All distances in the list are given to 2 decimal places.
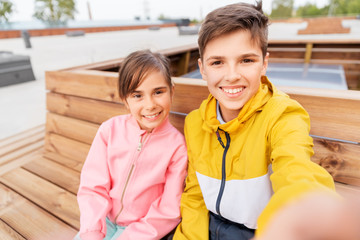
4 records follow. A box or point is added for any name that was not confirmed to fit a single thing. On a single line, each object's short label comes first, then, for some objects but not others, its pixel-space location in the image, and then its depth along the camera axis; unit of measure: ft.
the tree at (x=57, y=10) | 116.47
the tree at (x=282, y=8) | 179.83
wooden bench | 3.74
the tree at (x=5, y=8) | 103.50
